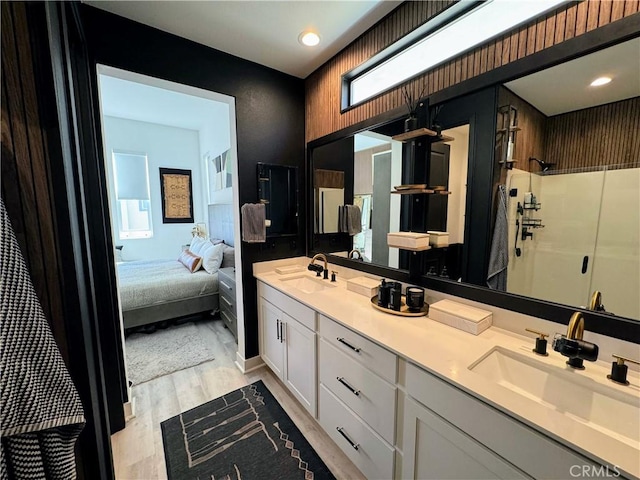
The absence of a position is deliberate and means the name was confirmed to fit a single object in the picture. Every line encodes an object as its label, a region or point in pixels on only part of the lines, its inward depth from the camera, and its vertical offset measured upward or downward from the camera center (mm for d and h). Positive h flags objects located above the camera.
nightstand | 2855 -1001
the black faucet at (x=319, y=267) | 2236 -502
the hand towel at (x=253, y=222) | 2164 -93
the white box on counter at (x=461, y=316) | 1234 -522
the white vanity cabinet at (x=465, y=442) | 733 -745
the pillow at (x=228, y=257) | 3504 -628
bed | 2949 -945
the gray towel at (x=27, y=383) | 547 -383
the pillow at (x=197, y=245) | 4030 -547
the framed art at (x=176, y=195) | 4941 +307
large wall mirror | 1006 +89
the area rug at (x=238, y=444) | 1478 -1463
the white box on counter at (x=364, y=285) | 1768 -521
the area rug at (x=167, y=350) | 2402 -1449
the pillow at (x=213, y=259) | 3535 -653
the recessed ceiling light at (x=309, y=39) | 1816 +1217
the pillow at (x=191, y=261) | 3600 -717
